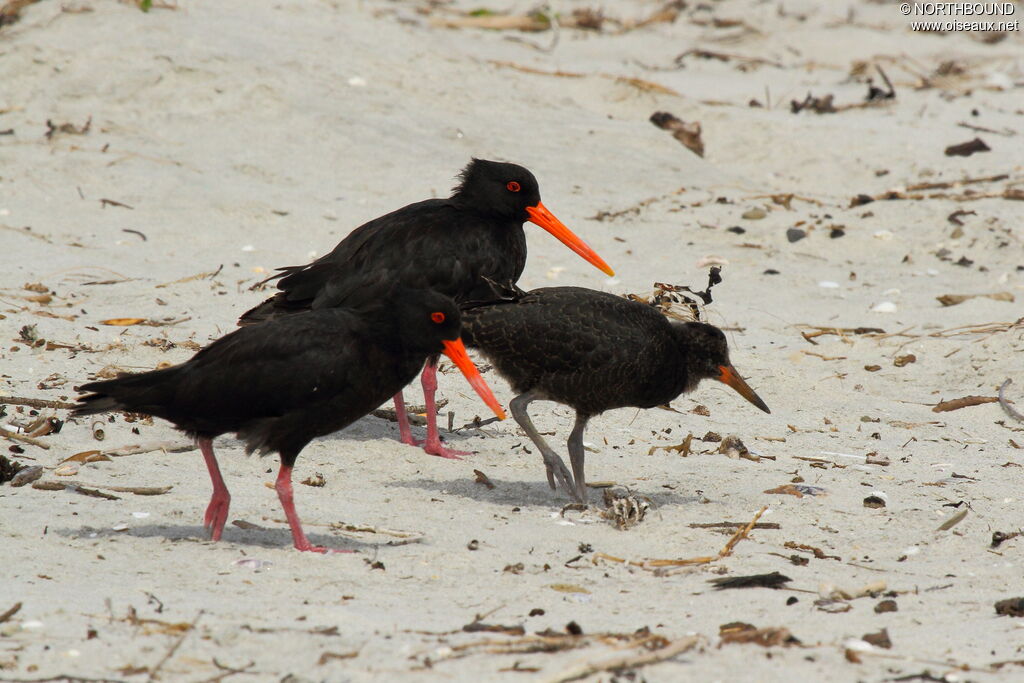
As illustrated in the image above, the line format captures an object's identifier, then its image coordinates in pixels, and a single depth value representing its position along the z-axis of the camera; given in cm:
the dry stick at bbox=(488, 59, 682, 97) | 2723
